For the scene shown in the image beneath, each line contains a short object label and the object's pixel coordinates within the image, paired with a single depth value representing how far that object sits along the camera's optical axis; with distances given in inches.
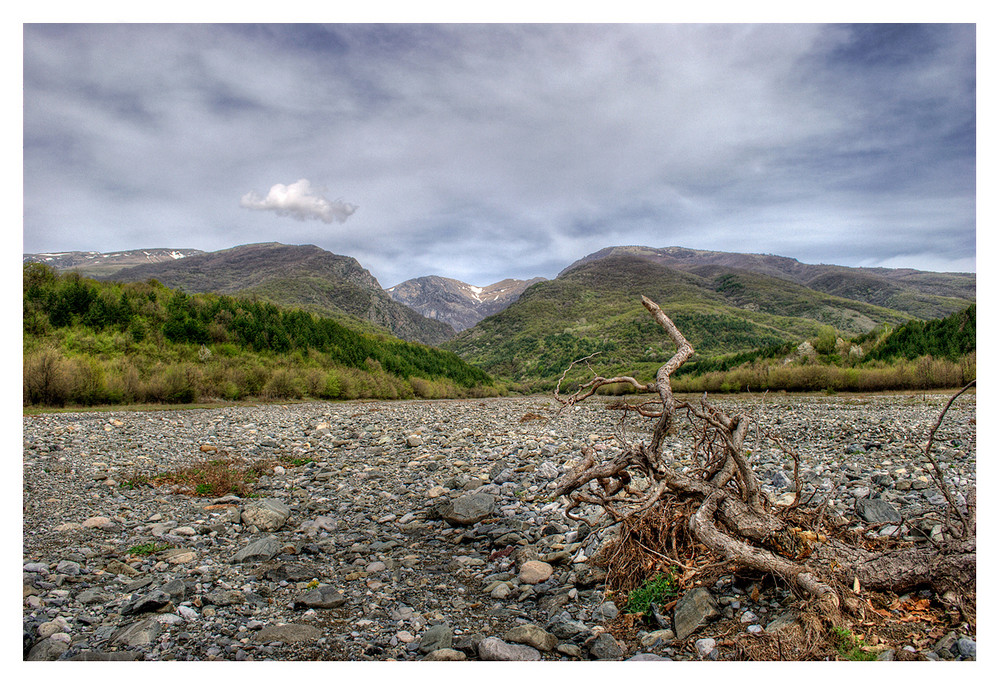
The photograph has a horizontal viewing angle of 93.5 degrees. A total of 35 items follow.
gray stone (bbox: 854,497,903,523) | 225.0
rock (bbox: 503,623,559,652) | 146.3
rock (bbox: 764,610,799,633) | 132.4
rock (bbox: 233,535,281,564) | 224.2
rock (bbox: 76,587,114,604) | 174.1
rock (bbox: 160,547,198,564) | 215.6
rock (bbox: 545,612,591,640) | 153.9
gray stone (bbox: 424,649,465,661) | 140.9
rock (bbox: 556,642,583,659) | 141.9
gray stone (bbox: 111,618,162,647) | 149.1
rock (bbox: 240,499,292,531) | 268.1
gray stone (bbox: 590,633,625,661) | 141.0
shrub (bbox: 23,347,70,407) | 668.7
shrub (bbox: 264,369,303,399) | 1067.9
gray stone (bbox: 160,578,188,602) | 179.9
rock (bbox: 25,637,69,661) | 142.4
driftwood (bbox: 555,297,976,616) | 135.9
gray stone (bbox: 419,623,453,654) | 149.0
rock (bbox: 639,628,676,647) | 142.9
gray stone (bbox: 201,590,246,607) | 178.5
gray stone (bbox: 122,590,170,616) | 168.1
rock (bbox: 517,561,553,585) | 200.2
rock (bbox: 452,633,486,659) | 147.9
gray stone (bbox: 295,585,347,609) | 179.6
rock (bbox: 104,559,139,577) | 199.5
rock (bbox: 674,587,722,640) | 143.4
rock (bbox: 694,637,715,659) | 133.2
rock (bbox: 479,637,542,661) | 141.9
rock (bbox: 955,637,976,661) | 117.9
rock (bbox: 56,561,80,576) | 194.9
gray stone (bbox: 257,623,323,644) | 155.2
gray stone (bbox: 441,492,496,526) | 277.3
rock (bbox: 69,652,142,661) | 139.9
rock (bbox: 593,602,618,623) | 163.9
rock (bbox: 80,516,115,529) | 251.4
